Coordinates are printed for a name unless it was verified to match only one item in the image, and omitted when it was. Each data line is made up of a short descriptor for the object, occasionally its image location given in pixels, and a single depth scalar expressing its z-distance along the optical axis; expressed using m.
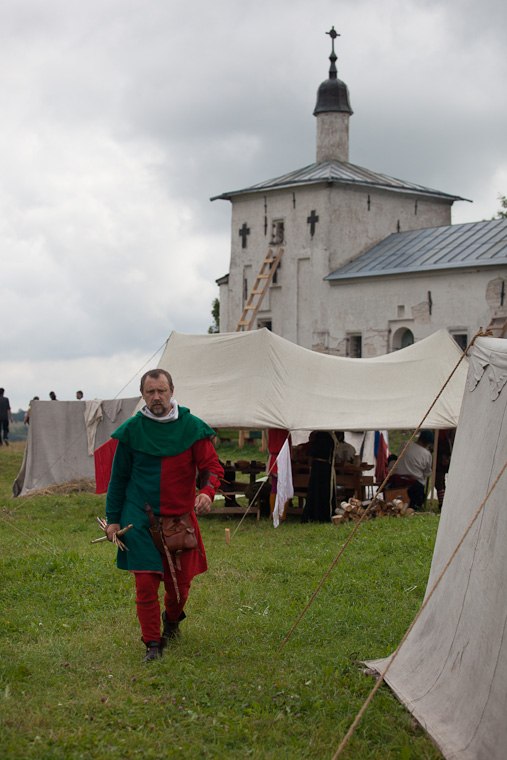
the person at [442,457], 15.59
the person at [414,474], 14.91
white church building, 31.02
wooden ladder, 35.91
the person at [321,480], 14.22
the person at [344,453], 14.95
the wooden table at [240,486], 15.04
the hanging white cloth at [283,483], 13.62
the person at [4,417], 26.52
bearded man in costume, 6.21
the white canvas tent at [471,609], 4.47
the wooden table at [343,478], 14.65
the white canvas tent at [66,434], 19.92
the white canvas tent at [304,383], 14.17
